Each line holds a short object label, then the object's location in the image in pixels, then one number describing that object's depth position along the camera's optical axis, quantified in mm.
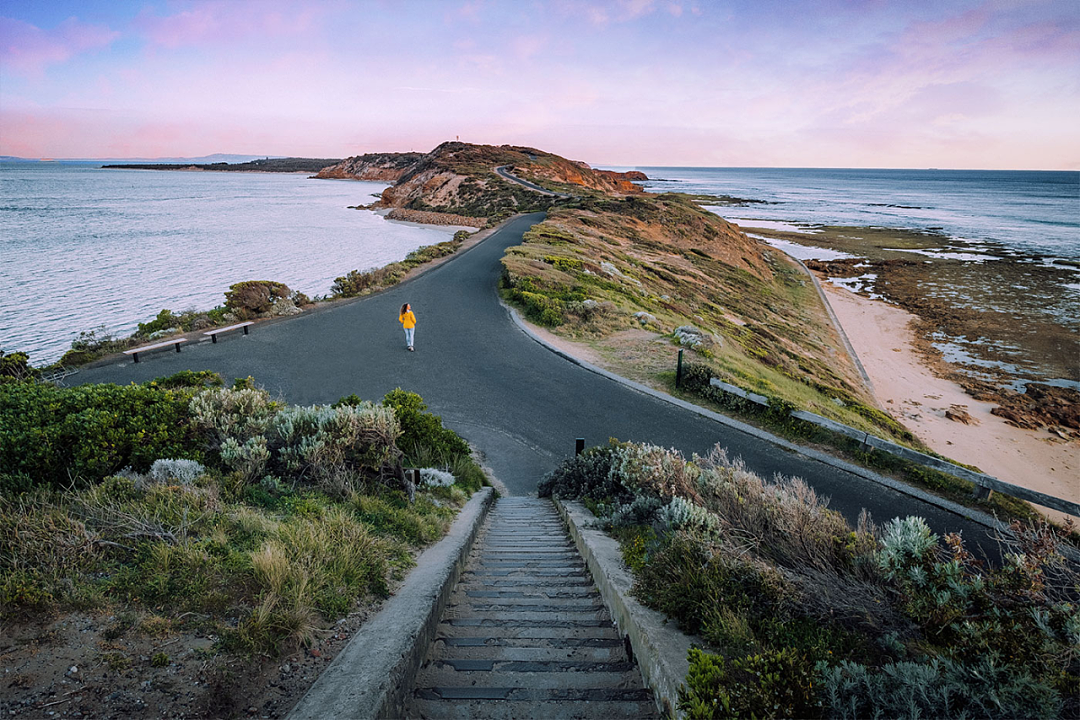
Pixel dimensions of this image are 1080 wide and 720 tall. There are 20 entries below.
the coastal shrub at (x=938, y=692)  2273
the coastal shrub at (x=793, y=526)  3822
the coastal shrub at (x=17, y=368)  11197
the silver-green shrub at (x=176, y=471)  5262
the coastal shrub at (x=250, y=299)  17109
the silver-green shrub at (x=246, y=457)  5907
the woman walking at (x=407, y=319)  14047
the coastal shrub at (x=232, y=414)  6469
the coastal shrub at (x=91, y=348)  13086
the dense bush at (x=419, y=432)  8578
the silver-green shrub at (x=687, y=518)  4316
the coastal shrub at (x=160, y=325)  15961
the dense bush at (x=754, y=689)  2416
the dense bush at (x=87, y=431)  5371
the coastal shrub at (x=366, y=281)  20703
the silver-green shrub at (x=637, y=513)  5668
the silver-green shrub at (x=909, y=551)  3387
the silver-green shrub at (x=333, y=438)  6242
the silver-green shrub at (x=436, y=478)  7453
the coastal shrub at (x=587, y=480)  7270
